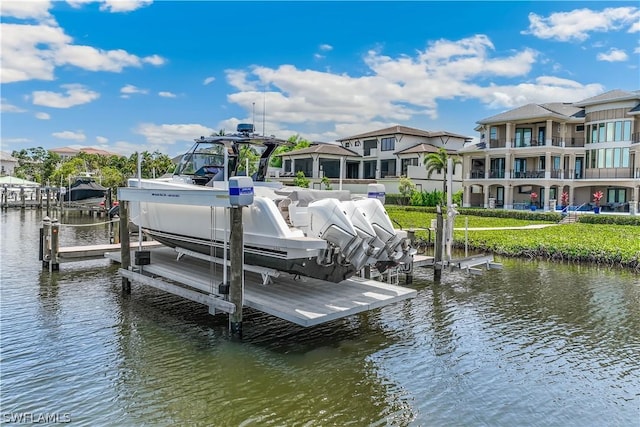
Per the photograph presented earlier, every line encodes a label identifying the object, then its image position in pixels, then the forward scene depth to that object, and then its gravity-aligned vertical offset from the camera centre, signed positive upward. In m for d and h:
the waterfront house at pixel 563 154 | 34.62 +3.16
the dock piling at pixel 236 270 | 7.78 -1.29
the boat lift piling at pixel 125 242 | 11.04 -1.17
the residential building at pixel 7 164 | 95.21 +5.19
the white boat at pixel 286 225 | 8.09 -0.61
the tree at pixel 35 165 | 71.94 +4.37
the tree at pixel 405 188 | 41.94 +0.46
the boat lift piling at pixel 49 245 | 13.55 -1.57
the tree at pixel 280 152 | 56.97 +4.70
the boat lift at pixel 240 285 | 7.75 -1.81
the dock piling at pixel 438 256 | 13.60 -1.77
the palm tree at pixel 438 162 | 41.47 +2.72
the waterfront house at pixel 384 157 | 47.47 +3.83
